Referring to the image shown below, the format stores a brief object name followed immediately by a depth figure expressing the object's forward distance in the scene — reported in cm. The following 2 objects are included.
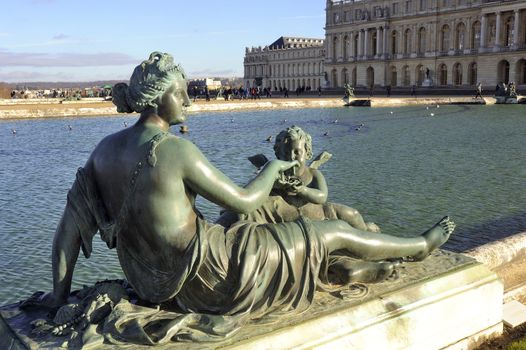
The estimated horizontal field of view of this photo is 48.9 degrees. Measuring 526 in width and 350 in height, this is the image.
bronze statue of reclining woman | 263
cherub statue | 351
